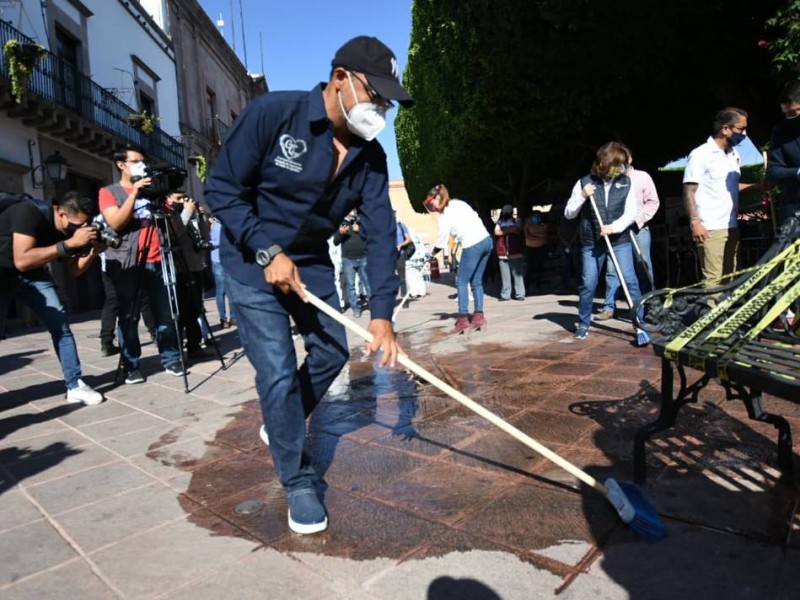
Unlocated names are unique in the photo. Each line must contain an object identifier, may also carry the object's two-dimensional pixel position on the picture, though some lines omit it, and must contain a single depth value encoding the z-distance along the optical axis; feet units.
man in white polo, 16.31
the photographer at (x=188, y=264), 19.27
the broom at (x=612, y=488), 6.71
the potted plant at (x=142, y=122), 56.44
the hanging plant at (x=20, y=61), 38.09
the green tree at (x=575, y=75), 25.82
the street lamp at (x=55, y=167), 42.09
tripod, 15.56
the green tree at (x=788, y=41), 16.89
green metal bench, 6.56
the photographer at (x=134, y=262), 15.84
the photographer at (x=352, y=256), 30.86
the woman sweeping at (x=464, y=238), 21.61
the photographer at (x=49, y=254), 13.34
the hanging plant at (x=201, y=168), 74.98
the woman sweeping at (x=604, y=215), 17.93
